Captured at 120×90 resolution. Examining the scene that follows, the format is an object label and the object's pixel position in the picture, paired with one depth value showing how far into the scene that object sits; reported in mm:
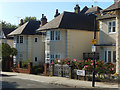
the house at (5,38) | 42812
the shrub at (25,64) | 29547
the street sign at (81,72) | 17938
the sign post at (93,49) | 15043
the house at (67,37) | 25422
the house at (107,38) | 21422
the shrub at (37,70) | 26745
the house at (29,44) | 33375
